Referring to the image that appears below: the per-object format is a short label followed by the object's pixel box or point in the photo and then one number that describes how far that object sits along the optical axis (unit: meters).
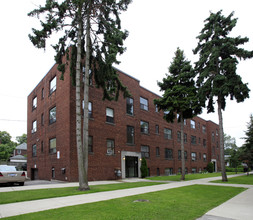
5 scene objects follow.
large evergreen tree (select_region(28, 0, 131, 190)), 12.19
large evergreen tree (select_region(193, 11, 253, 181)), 18.48
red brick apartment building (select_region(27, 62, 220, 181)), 18.08
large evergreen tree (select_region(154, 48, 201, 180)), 19.98
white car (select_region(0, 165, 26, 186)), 14.03
